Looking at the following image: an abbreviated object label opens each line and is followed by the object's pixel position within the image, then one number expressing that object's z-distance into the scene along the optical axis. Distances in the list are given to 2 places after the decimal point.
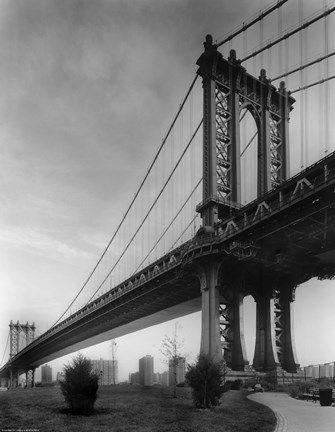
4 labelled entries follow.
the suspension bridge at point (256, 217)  40.58
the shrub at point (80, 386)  20.47
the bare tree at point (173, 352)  46.39
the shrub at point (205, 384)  23.14
